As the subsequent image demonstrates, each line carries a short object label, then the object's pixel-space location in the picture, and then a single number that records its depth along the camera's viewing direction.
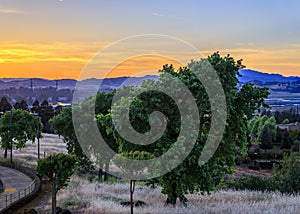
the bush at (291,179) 36.34
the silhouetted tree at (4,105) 117.75
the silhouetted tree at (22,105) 116.79
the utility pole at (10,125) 56.34
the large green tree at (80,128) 41.59
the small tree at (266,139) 96.50
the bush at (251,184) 37.00
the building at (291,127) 120.49
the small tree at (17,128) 57.47
